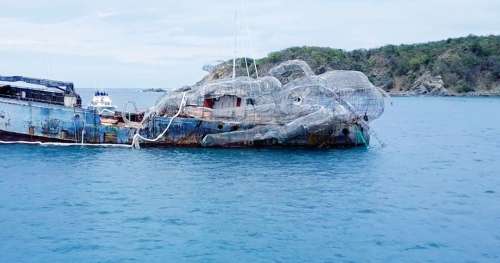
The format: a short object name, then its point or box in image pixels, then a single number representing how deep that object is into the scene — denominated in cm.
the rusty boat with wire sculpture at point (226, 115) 3725
